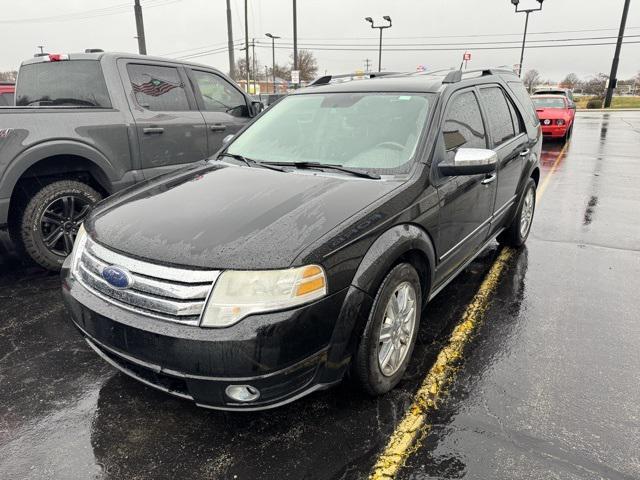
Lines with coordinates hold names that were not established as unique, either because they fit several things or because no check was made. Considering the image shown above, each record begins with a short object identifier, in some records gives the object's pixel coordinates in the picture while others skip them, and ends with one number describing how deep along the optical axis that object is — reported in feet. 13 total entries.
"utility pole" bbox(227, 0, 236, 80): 74.38
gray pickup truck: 13.44
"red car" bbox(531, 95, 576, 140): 48.19
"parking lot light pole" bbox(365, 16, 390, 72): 97.45
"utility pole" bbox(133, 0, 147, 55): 48.80
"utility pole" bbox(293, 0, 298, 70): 73.70
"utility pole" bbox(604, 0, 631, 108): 101.81
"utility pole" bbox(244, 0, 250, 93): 88.43
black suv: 6.84
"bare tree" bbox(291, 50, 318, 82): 231.52
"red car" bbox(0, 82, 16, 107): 25.17
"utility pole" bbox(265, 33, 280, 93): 184.34
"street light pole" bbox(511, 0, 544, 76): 100.54
